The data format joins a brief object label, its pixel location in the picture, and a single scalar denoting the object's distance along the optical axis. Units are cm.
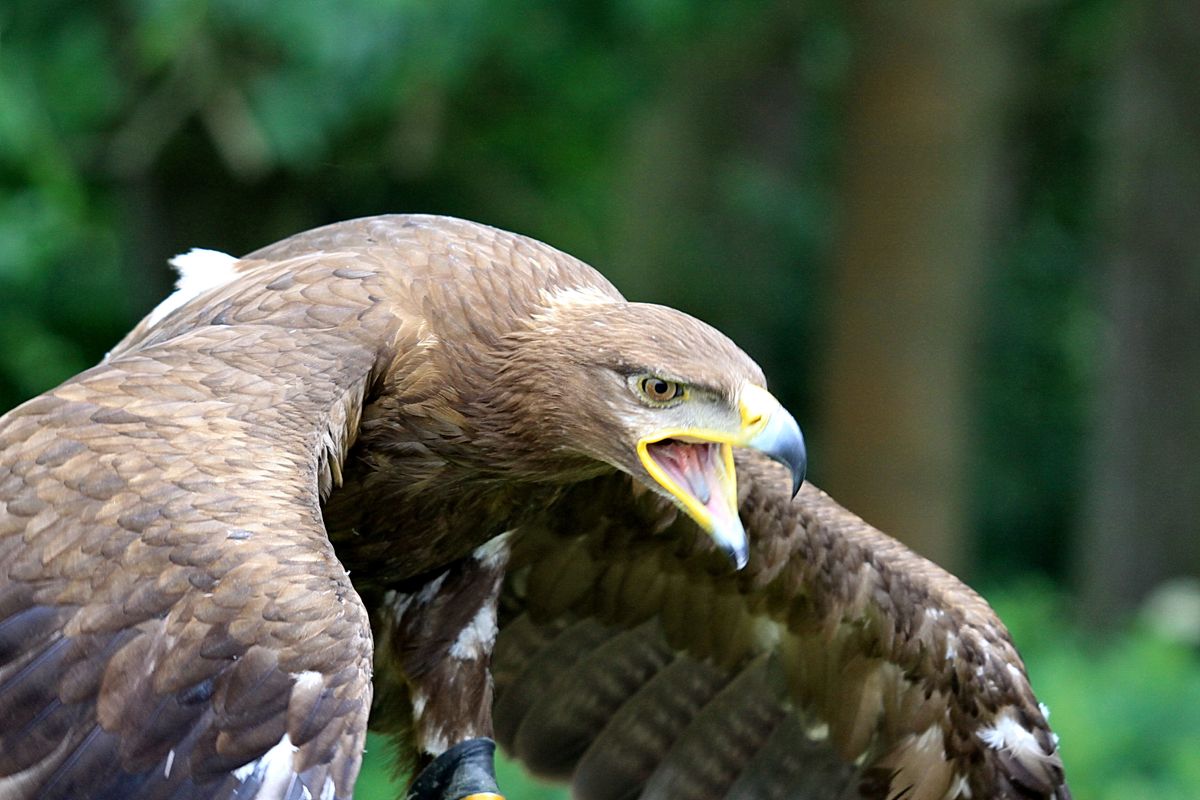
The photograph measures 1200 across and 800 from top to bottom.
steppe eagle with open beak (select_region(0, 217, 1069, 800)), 587
